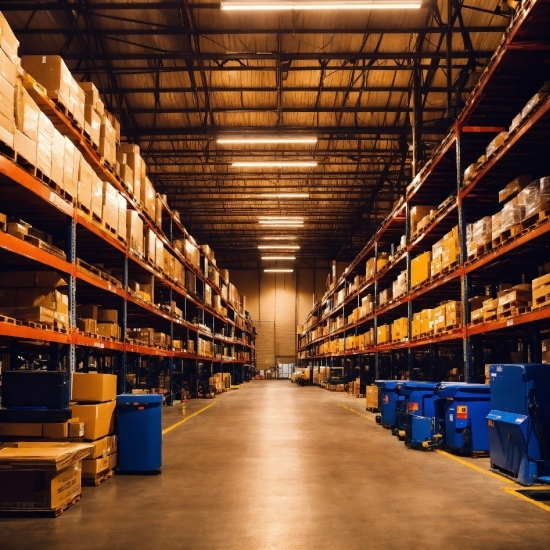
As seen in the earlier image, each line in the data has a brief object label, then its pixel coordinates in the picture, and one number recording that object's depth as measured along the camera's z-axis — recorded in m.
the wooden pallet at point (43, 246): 7.57
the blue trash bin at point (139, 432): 6.99
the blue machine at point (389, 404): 11.64
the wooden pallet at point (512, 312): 8.65
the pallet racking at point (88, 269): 7.54
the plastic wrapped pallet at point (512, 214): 8.64
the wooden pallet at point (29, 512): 5.09
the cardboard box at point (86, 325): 10.09
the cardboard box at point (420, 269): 13.56
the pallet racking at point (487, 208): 8.45
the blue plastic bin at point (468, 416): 8.23
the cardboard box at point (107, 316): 12.22
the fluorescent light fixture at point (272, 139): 17.28
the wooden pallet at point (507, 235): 8.59
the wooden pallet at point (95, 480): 6.36
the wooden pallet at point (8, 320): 6.70
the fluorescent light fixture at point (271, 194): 23.41
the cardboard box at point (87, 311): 11.30
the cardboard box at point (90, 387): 6.68
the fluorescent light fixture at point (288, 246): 36.68
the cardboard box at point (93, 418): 6.38
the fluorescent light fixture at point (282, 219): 27.34
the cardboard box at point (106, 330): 11.55
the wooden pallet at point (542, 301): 7.75
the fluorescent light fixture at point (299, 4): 11.47
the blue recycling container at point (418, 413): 9.06
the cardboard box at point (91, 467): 6.38
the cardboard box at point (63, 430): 6.09
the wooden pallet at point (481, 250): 9.95
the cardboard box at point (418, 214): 14.84
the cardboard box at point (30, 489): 5.10
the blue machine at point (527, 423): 6.14
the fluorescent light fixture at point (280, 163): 18.54
